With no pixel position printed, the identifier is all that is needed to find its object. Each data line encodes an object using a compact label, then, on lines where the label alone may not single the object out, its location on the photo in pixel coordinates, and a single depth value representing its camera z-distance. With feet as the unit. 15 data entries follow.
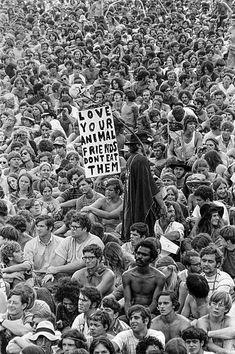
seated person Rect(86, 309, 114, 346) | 40.40
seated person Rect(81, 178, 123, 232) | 53.26
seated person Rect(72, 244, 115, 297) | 45.50
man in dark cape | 49.19
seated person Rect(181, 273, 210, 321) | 43.01
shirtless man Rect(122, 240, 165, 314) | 44.11
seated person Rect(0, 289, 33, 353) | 41.22
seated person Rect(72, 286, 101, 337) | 41.98
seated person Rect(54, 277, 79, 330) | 43.57
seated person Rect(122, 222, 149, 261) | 47.32
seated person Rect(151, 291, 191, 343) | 41.47
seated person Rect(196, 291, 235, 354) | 40.78
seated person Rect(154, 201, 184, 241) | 50.16
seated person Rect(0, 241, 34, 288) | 46.26
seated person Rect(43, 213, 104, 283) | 48.88
